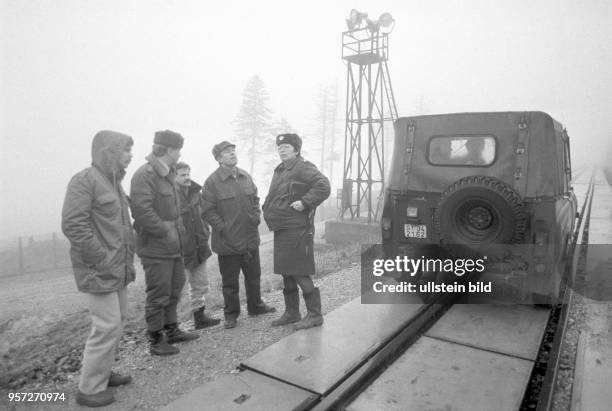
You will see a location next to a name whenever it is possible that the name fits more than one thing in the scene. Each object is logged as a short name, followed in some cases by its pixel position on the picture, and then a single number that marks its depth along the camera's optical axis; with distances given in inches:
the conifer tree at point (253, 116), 1491.1
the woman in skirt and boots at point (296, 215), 174.9
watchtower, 536.1
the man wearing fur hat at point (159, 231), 151.9
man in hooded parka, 122.0
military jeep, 177.8
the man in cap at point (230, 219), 184.1
